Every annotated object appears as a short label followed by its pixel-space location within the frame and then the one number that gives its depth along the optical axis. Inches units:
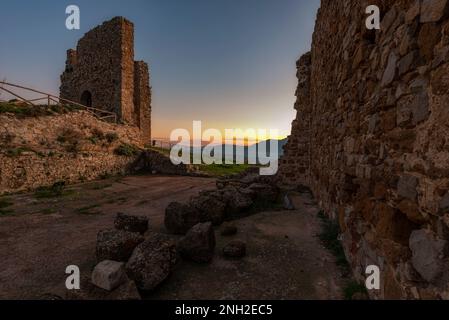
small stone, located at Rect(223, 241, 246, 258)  176.1
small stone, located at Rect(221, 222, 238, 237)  219.1
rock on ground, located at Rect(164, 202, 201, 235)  227.0
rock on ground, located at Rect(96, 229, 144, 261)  162.7
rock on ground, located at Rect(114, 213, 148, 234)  221.5
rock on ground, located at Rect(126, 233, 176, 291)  137.9
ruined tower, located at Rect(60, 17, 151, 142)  794.2
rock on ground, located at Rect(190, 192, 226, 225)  243.0
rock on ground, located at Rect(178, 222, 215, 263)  170.9
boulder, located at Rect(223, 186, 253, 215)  273.4
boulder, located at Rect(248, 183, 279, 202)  321.1
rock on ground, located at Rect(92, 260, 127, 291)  125.8
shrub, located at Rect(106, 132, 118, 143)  655.8
